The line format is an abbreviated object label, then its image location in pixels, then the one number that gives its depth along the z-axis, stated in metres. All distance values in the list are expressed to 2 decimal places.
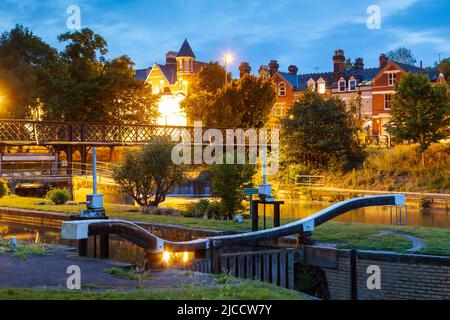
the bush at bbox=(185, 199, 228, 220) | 23.77
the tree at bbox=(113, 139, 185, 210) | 25.98
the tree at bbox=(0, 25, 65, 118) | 49.69
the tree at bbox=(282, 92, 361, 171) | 46.38
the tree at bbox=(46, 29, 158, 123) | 52.69
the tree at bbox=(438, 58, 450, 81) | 76.51
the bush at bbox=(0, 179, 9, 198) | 33.65
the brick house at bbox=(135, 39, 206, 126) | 74.06
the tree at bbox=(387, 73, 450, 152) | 42.62
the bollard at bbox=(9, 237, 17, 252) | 14.26
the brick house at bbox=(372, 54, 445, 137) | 65.06
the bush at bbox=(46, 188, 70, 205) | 30.03
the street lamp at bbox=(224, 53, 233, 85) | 58.52
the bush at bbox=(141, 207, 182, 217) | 24.93
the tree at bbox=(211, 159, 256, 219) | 23.64
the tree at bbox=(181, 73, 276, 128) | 56.75
